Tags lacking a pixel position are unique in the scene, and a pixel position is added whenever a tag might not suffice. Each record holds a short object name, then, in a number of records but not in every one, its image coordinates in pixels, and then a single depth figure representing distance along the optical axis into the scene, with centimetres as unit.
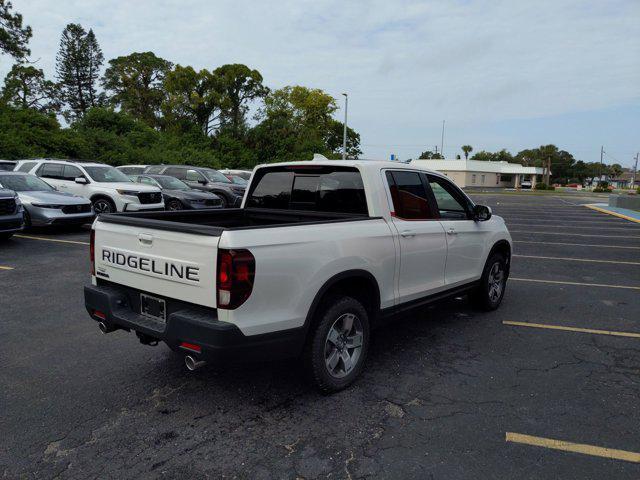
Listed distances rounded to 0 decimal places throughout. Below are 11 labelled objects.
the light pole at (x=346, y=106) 3703
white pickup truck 310
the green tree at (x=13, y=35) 2977
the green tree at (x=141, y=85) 5512
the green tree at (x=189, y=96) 4722
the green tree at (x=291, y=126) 4947
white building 8106
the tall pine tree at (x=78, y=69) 5607
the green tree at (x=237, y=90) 4878
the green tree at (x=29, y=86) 4919
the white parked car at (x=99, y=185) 1327
